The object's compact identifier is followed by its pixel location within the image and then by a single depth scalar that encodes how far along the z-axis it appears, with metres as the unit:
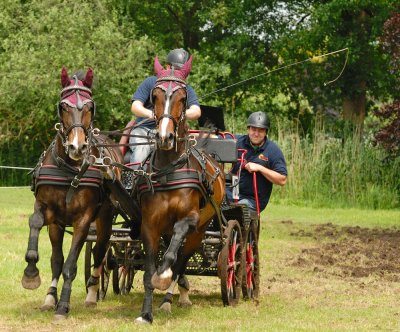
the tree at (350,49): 39.35
